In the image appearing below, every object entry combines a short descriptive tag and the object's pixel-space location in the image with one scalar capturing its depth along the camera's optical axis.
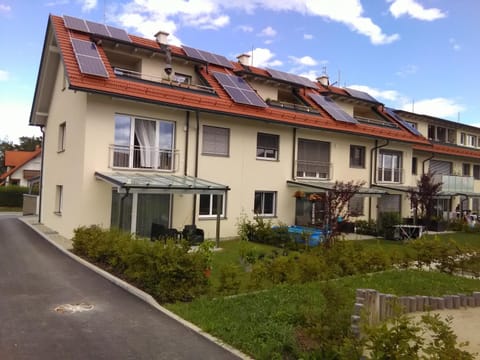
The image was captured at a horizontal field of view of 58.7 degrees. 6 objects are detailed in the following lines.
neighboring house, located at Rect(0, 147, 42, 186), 52.56
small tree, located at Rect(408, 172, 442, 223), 22.64
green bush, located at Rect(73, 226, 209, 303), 8.12
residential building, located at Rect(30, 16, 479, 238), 15.57
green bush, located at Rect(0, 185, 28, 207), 39.84
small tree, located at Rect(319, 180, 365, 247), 12.95
